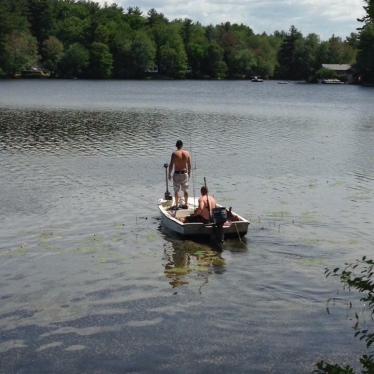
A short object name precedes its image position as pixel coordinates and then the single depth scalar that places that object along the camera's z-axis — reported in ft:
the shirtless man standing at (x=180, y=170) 77.87
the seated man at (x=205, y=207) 69.41
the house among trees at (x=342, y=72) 635.25
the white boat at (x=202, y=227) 68.44
